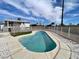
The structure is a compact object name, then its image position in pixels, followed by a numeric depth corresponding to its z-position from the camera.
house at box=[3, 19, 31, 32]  7.61
